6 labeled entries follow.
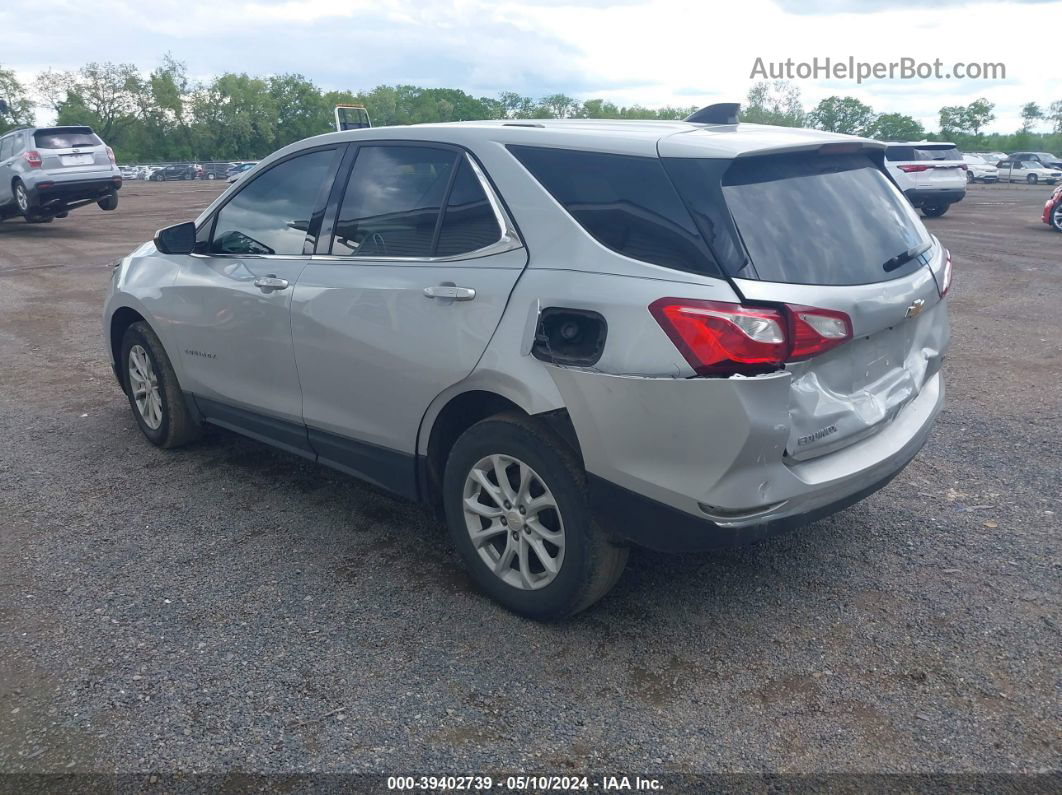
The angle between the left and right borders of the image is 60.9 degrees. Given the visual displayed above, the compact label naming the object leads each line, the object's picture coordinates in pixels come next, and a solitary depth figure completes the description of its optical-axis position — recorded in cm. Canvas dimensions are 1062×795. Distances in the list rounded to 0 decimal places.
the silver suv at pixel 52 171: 1800
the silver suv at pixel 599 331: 290
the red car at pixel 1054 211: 1806
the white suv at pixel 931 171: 2053
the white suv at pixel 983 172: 4366
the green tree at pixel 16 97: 9531
